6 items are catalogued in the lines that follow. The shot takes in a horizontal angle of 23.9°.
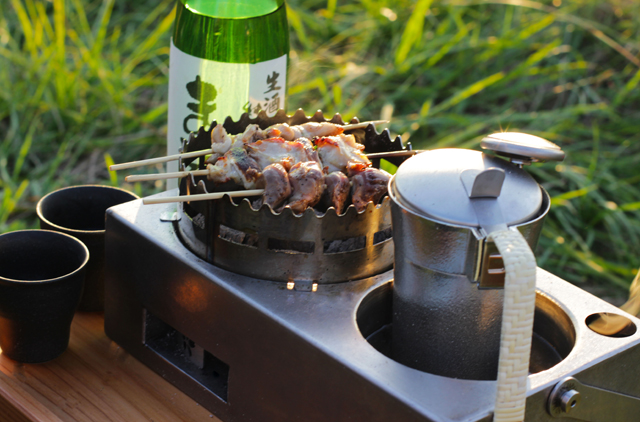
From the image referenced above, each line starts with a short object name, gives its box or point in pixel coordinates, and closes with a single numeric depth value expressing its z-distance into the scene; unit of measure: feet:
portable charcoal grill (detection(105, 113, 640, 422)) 2.37
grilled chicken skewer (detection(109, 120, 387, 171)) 2.60
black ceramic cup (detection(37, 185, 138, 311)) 2.82
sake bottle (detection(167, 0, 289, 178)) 2.89
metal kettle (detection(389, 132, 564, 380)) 2.32
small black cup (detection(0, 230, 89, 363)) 2.58
